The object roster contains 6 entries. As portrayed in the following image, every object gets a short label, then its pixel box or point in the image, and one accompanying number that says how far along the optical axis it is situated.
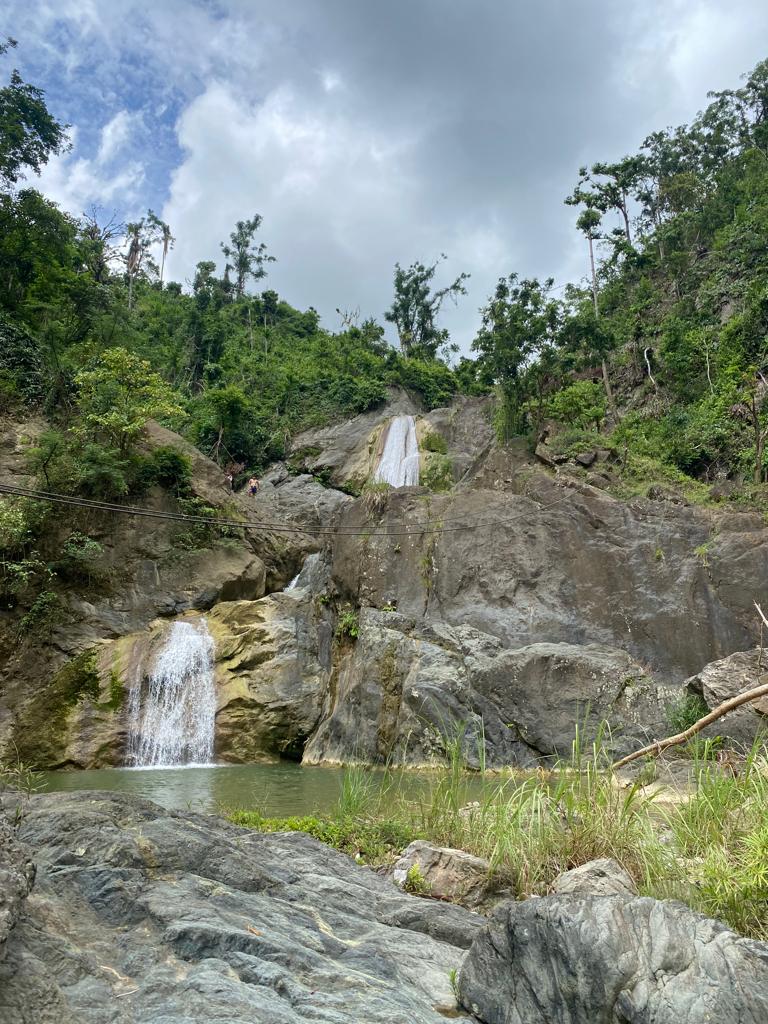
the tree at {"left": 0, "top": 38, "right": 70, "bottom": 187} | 20.88
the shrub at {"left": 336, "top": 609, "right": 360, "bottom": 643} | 15.63
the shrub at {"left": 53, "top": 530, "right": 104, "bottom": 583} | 15.74
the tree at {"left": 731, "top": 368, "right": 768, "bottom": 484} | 17.39
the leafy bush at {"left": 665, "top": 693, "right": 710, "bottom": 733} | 10.85
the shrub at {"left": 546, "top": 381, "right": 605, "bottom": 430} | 21.52
